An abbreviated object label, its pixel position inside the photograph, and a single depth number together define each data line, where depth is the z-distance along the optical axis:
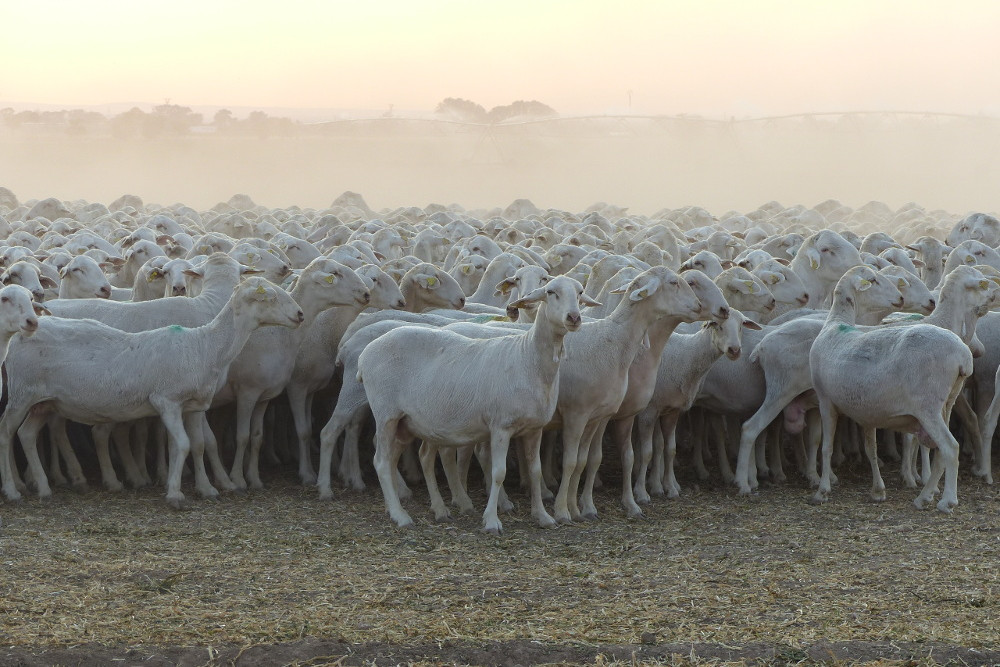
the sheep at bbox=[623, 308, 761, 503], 19.64
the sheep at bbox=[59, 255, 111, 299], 23.67
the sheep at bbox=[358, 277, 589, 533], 16.86
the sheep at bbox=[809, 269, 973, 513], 17.89
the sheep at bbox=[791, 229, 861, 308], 26.02
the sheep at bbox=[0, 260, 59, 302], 21.47
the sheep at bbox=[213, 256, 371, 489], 20.66
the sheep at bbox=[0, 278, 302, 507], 18.56
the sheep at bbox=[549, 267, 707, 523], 17.69
